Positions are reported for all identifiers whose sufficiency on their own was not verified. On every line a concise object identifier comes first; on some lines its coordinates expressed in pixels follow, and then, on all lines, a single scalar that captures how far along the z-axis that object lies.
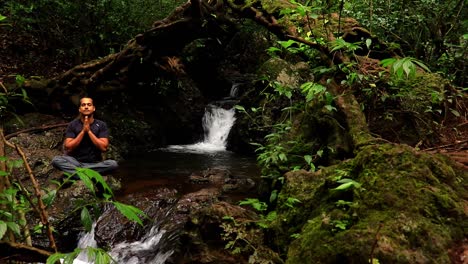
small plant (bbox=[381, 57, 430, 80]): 2.23
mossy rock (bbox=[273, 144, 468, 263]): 2.33
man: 6.38
